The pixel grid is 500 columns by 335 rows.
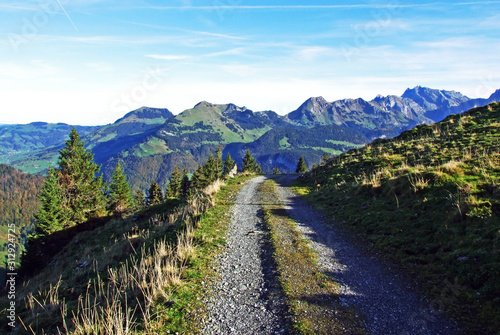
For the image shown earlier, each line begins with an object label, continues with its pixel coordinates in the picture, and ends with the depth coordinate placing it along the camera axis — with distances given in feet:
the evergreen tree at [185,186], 267.18
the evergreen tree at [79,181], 151.12
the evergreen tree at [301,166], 333.83
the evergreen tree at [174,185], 269.23
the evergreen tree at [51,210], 119.44
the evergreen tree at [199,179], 252.21
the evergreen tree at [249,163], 329.52
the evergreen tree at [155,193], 258.24
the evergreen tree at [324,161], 133.17
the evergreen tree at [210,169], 267.76
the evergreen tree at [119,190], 208.95
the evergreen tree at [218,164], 267.80
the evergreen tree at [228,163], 329.64
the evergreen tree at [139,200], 285.43
